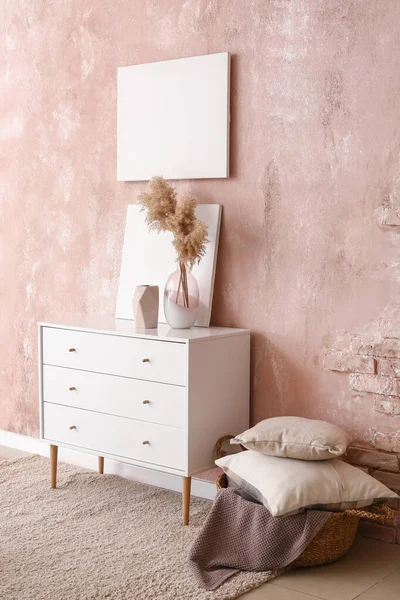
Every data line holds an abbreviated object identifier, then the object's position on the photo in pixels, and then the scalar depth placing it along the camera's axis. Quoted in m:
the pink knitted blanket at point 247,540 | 2.62
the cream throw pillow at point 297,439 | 2.72
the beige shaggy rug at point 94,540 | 2.52
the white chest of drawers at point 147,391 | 3.03
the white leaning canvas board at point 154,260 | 3.36
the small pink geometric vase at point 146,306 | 3.26
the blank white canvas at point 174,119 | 3.32
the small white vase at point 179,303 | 3.23
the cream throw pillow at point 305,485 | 2.62
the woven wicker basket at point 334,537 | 2.65
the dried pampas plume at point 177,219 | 3.18
